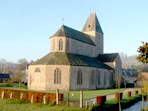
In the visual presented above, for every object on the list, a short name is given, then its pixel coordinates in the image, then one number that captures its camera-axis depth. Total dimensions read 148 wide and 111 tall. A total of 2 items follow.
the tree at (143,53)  12.25
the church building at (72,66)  45.53
